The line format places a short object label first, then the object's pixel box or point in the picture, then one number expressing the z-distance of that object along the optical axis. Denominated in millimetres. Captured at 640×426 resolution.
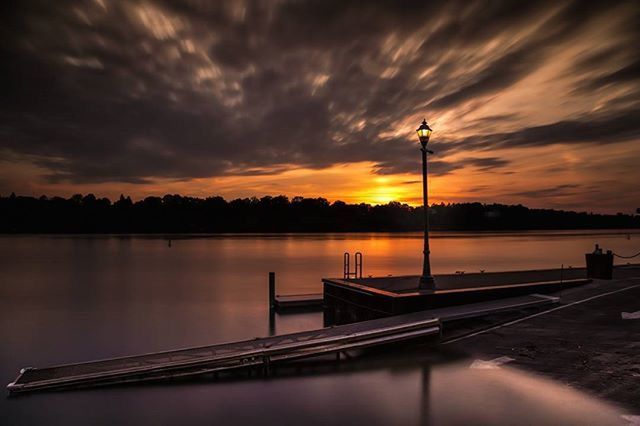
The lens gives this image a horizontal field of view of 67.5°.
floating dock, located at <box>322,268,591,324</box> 15547
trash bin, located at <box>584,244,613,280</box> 21406
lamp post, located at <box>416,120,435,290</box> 17169
